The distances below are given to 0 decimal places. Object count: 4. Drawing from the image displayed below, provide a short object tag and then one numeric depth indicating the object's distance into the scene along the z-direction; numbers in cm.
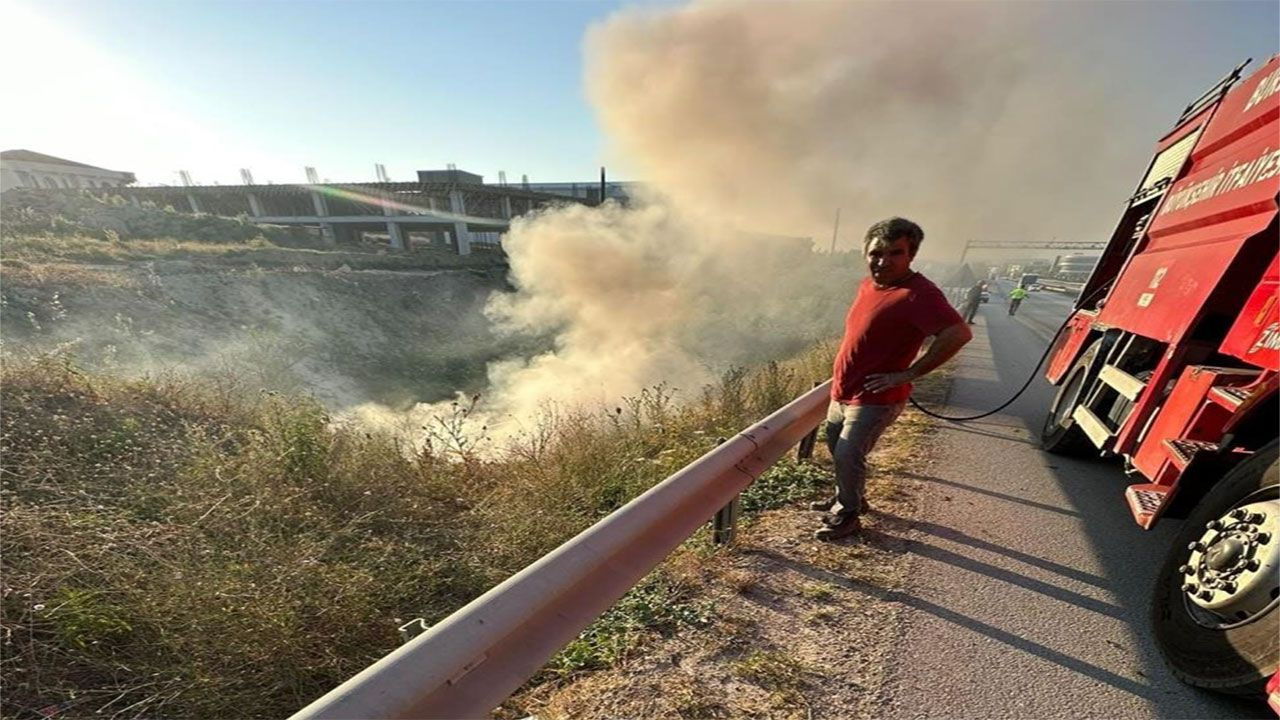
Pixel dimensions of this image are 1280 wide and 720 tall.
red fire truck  170
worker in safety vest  1716
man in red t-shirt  243
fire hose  487
